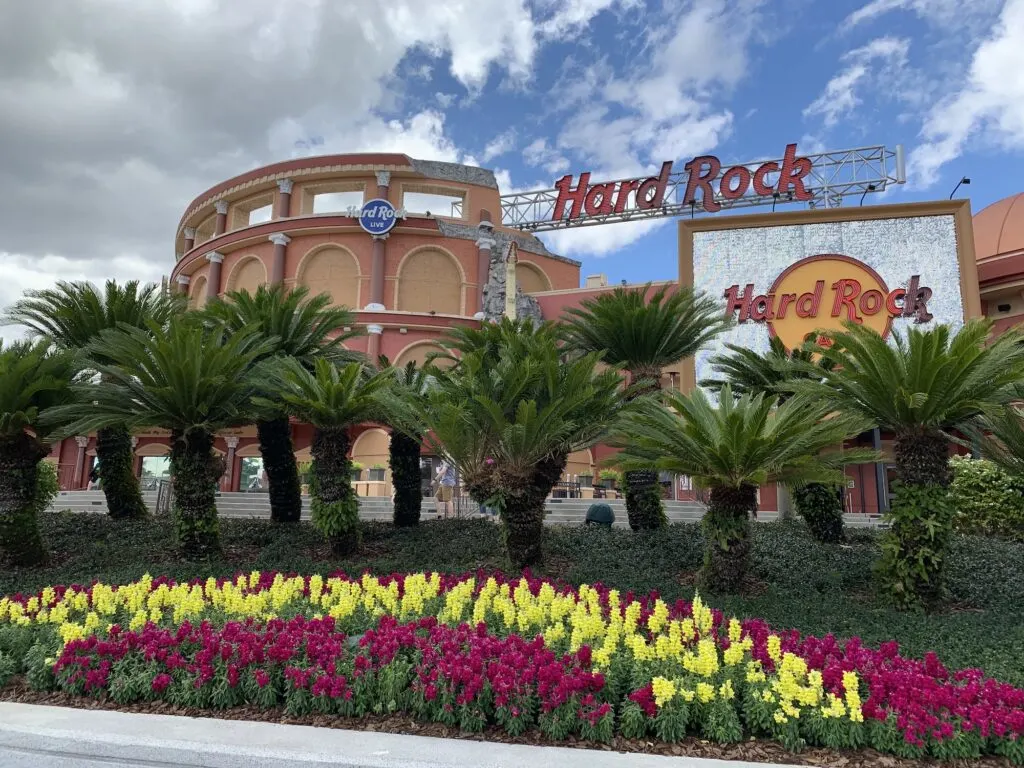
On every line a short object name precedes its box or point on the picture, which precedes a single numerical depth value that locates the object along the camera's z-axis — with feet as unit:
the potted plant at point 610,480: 86.17
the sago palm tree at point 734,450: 30.53
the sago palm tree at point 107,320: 49.90
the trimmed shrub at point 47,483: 53.70
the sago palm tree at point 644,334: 47.57
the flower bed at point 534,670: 16.61
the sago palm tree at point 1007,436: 33.27
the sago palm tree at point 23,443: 39.65
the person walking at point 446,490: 62.59
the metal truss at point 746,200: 96.84
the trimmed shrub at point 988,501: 49.14
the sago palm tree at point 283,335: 50.65
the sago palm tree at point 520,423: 35.24
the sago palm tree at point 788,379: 44.45
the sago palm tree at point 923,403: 30.30
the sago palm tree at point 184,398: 39.29
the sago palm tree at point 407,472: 50.31
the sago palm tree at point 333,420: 40.50
